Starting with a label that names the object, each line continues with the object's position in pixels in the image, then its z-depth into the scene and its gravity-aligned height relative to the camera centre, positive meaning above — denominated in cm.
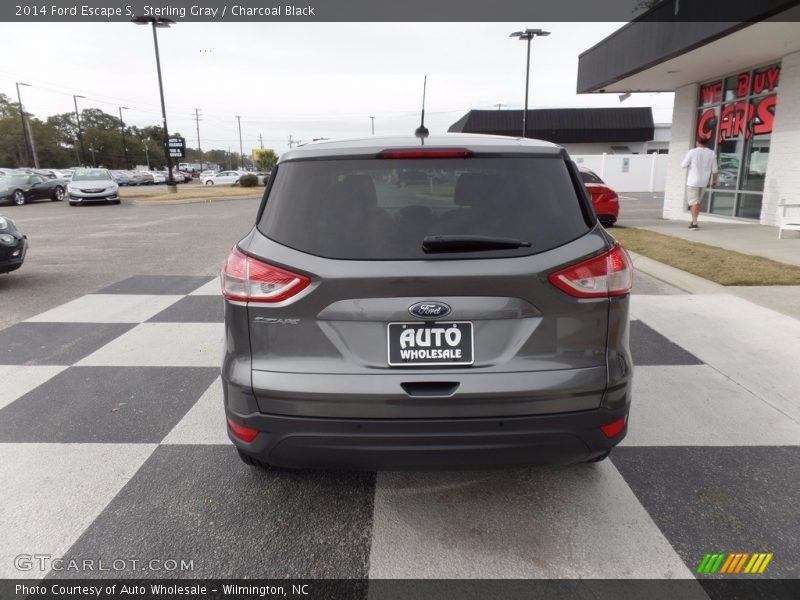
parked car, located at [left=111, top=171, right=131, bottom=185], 5364 -189
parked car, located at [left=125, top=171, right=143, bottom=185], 5491 -195
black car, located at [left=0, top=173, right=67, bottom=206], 2464 -131
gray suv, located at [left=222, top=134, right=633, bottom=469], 225 -69
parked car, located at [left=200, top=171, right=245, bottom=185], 5269 -206
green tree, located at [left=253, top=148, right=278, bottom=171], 7900 -22
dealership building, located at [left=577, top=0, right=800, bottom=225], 1075 +162
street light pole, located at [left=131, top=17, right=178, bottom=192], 2930 +667
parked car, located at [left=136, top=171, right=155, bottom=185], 5743 -204
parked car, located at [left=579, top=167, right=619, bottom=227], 1332 -110
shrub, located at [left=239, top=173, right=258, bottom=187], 4144 -169
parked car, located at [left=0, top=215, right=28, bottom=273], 726 -110
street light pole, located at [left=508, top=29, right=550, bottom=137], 3306 +661
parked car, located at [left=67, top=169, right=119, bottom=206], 2419 -129
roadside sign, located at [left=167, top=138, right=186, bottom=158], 3228 +52
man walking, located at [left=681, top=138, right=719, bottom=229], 1259 -32
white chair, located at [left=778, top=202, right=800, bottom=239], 1107 -136
